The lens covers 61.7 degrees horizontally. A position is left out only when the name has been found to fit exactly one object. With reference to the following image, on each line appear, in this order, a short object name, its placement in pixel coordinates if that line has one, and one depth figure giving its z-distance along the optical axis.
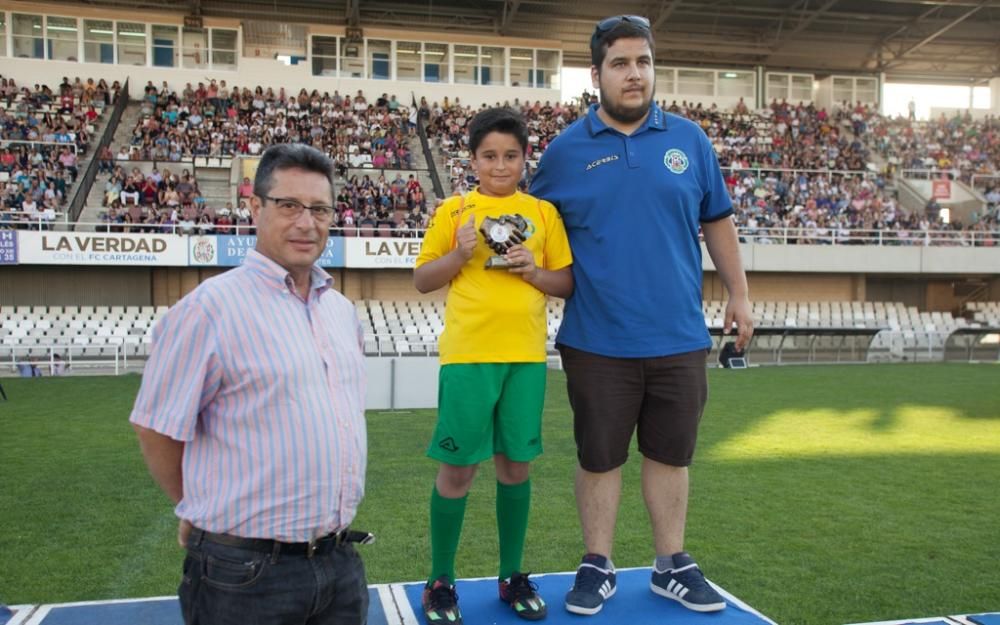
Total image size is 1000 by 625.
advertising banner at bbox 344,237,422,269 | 22.95
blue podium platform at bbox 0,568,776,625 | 3.19
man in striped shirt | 2.00
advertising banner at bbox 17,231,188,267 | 20.95
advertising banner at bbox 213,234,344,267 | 21.53
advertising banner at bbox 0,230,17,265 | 20.73
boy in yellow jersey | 3.05
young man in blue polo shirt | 3.20
